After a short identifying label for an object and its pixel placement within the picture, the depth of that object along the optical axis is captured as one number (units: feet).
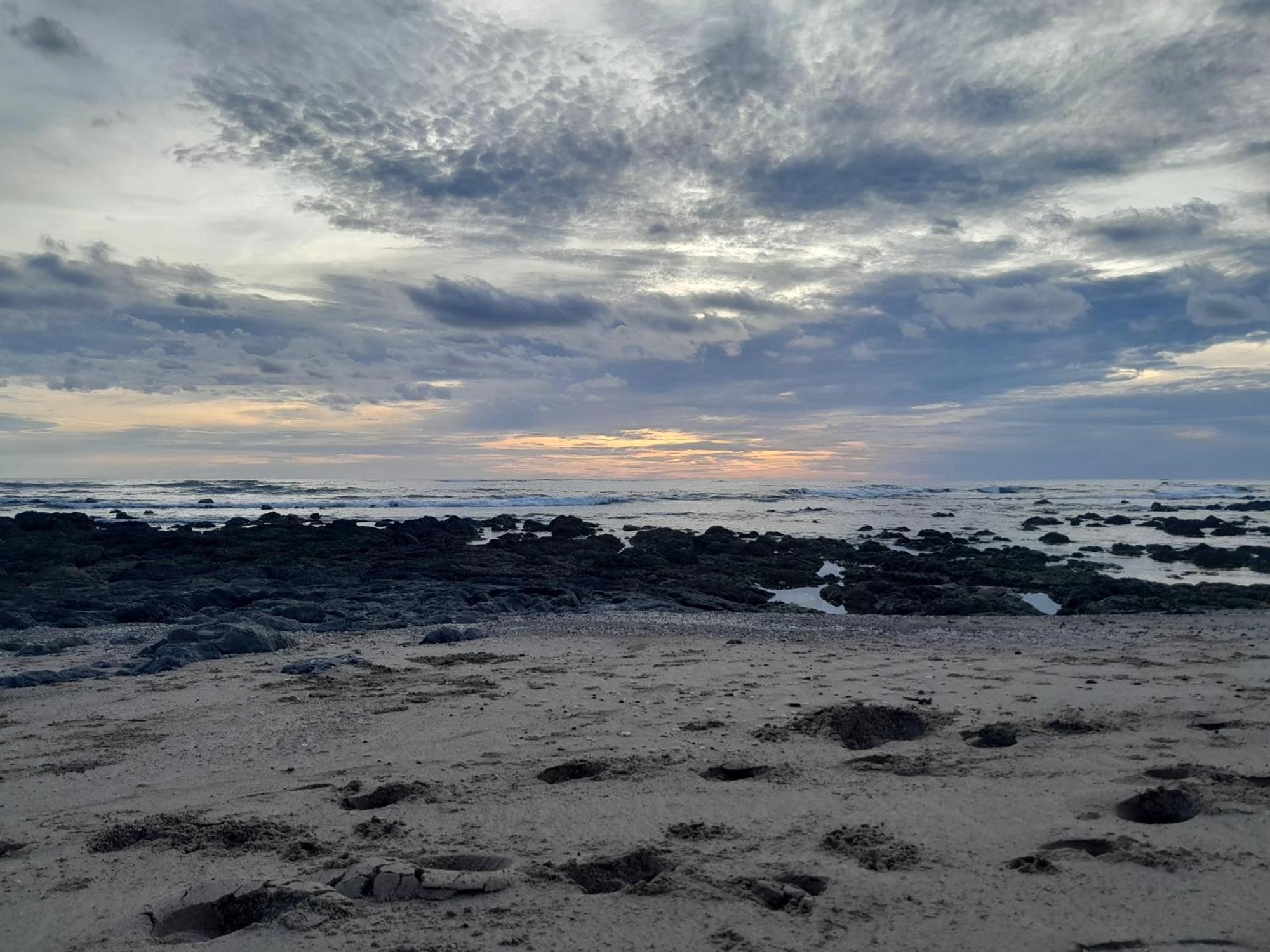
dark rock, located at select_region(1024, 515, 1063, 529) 117.39
